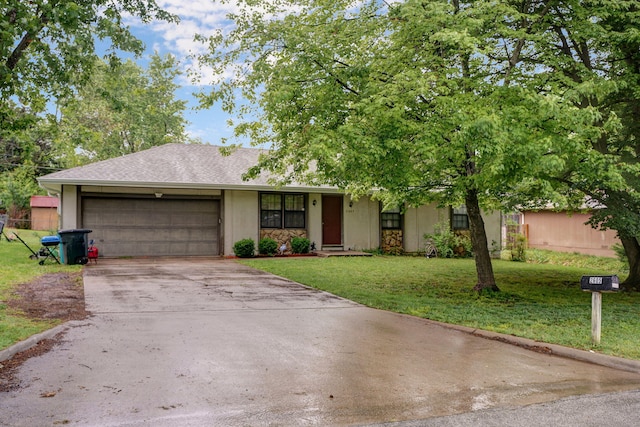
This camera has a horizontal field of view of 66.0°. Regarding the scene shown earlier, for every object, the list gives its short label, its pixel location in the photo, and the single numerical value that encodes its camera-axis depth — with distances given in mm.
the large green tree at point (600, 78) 8609
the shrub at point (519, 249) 21141
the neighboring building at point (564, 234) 22188
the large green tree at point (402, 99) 8000
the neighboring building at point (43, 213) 34312
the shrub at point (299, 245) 18672
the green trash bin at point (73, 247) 14188
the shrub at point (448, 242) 20453
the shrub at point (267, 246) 18062
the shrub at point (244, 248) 17562
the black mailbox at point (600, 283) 6250
